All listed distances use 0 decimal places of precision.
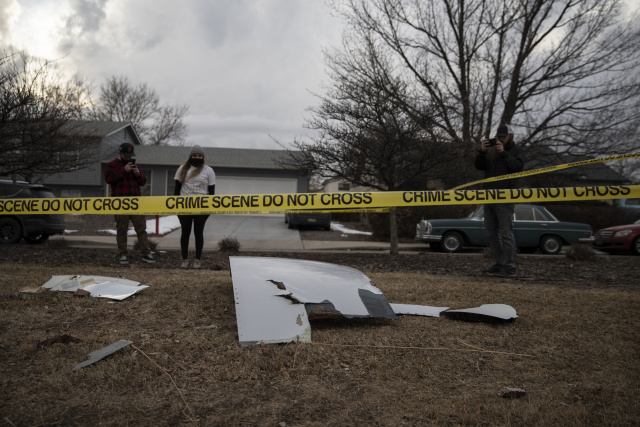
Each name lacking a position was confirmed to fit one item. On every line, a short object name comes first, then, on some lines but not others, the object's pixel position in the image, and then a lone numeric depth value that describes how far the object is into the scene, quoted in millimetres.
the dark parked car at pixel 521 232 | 12133
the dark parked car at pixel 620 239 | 12625
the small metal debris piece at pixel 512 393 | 2105
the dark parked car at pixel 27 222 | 10648
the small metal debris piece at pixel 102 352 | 2291
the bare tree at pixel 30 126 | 7539
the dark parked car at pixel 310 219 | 17703
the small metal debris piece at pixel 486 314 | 3340
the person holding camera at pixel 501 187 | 5668
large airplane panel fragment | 2752
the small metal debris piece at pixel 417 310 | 3504
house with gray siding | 25094
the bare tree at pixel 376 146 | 8469
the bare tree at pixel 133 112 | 39281
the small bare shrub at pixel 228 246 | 9105
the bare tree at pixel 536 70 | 14781
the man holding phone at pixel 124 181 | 6277
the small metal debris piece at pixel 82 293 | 3738
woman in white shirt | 5850
